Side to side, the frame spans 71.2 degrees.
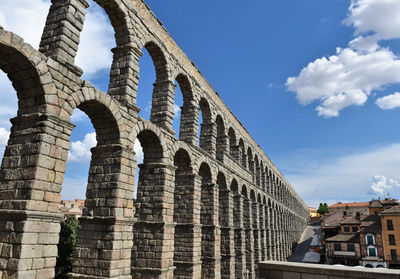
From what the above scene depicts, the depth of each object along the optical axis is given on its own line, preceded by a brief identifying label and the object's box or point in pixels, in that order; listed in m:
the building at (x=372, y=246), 38.19
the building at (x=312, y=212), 134.98
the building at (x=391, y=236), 37.03
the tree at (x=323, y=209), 96.29
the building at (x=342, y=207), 63.20
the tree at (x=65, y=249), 27.70
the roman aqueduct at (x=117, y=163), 7.24
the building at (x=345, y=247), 41.03
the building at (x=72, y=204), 47.01
